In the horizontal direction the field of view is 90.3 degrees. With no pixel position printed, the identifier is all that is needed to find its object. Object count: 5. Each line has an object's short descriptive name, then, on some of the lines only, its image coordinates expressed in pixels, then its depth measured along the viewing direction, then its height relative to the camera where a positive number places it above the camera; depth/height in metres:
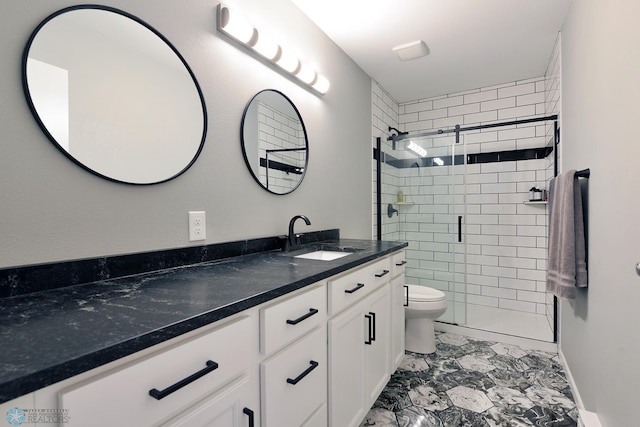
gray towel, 1.64 -0.15
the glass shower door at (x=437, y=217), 2.93 -0.04
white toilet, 2.41 -0.82
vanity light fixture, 1.45 +0.88
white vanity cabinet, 0.57 -0.40
